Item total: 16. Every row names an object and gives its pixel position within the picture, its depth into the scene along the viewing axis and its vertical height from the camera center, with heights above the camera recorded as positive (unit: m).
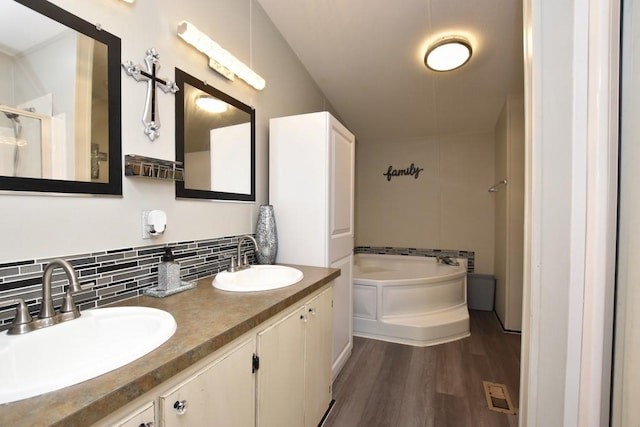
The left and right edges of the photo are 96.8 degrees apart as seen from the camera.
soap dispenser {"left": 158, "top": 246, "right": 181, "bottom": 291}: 1.15 -0.26
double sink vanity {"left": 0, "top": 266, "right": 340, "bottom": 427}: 0.53 -0.37
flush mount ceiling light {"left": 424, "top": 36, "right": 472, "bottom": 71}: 2.08 +1.20
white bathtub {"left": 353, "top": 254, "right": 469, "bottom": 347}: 2.70 -1.03
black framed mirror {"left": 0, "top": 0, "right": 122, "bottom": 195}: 0.82 +0.34
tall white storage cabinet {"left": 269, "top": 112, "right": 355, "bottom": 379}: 1.85 +0.15
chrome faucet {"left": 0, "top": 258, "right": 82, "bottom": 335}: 0.73 -0.28
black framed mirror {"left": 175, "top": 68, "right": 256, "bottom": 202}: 1.38 +0.37
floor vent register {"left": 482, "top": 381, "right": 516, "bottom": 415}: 1.77 -1.24
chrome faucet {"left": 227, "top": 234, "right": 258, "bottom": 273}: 1.51 -0.30
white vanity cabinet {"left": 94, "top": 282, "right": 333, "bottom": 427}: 0.67 -0.55
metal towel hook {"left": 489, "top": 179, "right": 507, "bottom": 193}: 3.06 +0.29
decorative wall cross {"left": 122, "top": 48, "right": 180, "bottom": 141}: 1.18 +0.50
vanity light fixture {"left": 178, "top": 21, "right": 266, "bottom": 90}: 1.32 +0.81
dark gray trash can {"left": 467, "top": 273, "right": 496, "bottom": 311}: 3.62 -1.04
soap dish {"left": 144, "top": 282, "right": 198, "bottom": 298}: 1.12 -0.33
